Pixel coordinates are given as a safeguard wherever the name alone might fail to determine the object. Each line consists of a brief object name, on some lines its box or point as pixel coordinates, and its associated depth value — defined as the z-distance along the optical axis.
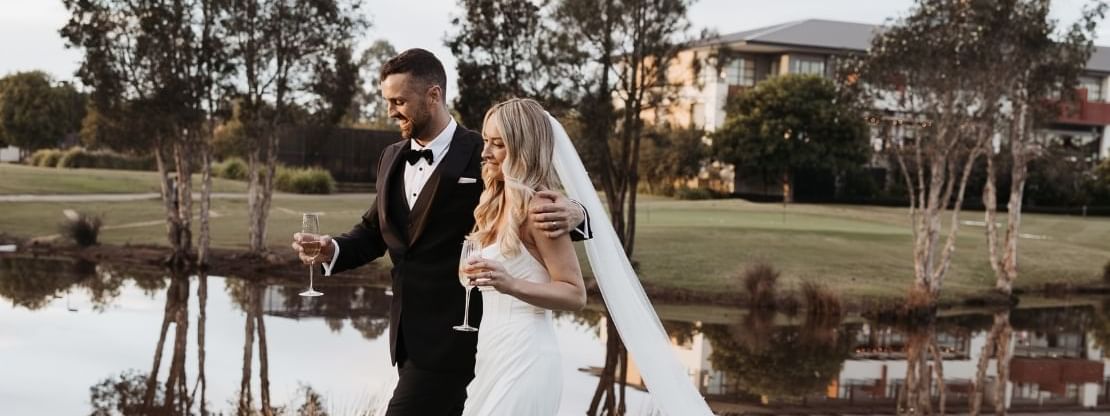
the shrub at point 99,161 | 55.00
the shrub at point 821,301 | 23.72
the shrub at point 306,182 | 49.00
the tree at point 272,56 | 25.80
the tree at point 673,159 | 55.00
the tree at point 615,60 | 26.64
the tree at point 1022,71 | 24.12
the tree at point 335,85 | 26.38
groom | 5.37
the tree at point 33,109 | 61.78
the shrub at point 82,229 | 28.06
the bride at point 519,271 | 5.01
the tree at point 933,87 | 23.55
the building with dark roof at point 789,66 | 64.81
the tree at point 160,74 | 25.06
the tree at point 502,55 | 26.77
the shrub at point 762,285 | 24.38
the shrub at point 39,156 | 55.84
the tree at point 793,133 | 56.12
